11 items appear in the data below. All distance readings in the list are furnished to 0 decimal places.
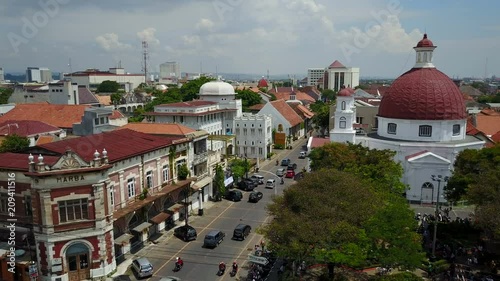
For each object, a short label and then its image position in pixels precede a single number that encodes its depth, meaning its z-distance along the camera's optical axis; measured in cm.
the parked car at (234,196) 4578
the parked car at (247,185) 4975
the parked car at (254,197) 4503
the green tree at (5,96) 10618
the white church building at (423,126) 4569
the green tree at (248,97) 9669
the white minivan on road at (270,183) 5116
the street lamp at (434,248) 2967
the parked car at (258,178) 5281
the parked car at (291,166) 5911
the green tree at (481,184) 2556
